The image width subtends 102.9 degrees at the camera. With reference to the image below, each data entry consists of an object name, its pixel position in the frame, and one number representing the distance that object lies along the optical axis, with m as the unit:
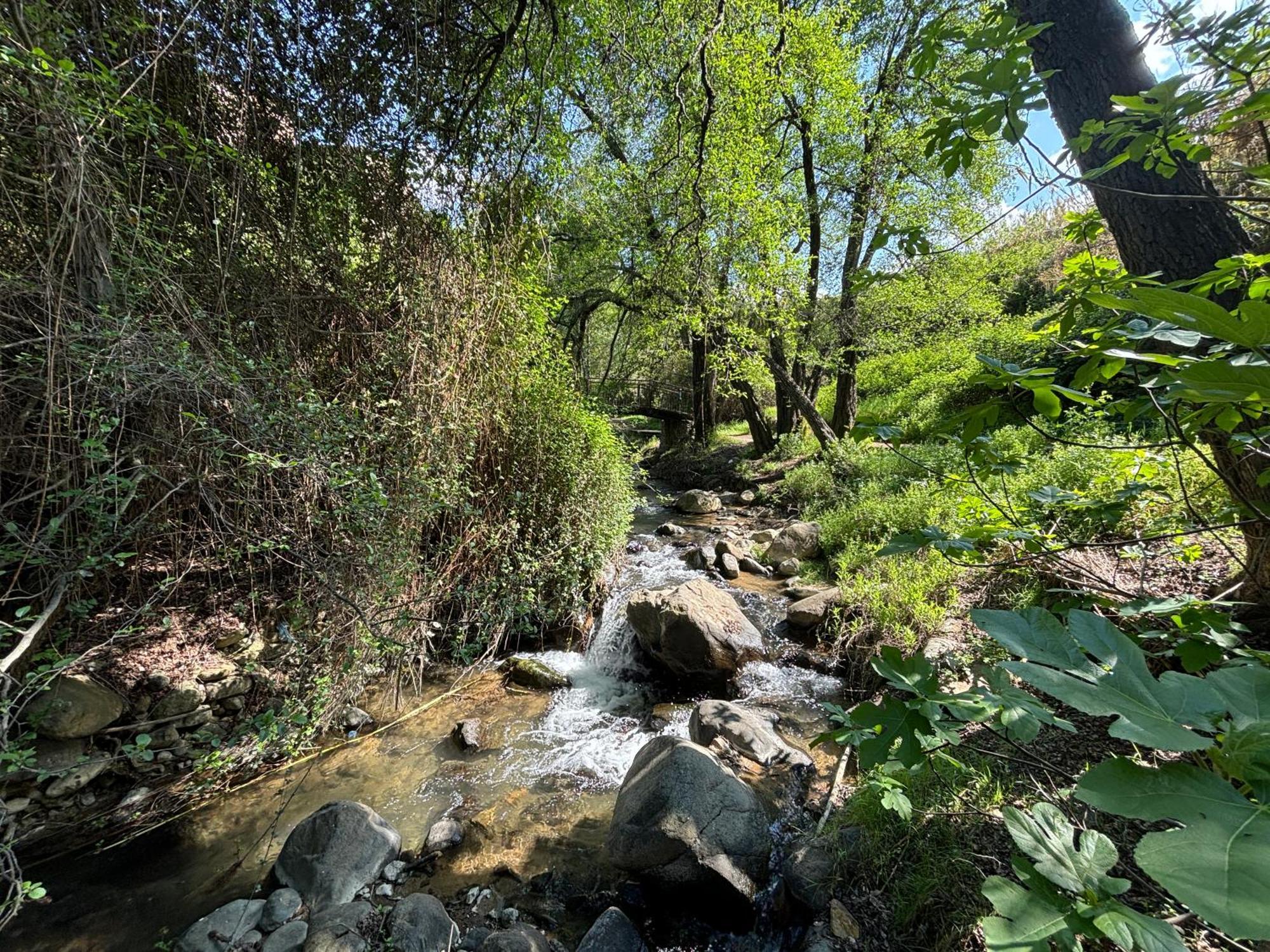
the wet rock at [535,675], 4.51
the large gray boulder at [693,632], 4.49
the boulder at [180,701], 2.90
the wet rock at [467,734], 3.73
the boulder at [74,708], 2.53
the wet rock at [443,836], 2.94
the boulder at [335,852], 2.60
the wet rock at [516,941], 2.30
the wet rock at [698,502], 10.07
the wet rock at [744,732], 3.38
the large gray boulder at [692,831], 2.49
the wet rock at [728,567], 6.67
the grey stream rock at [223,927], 2.34
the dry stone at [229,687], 3.07
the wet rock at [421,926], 2.35
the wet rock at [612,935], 2.33
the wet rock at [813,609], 4.94
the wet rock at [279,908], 2.47
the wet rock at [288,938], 2.35
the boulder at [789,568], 6.56
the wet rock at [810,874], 2.32
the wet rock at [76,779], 2.62
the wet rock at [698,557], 6.95
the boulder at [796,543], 6.91
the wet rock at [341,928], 2.33
